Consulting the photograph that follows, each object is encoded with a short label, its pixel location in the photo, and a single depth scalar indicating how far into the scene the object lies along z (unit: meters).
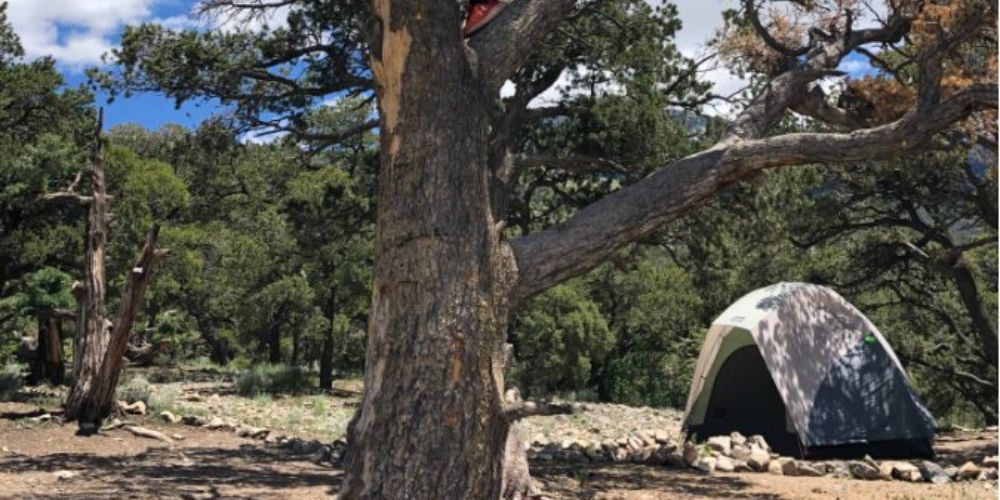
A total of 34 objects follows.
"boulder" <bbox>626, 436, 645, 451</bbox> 11.02
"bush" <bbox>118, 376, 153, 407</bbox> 14.01
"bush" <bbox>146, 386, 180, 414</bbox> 13.53
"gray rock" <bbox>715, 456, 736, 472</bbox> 9.84
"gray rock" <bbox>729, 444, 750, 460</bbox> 10.37
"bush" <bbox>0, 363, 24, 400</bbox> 14.58
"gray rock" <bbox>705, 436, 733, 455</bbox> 10.69
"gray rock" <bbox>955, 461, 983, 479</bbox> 9.41
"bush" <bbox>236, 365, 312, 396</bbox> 18.66
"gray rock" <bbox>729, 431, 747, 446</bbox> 10.98
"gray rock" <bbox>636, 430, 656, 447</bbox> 11.89
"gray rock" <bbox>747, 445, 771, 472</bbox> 9.86
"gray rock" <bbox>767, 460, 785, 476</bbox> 9.70
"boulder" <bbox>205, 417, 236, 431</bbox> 12.41
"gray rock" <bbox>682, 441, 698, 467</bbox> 10.08
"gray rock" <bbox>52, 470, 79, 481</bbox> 7.62
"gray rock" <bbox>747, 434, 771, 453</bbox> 10.74
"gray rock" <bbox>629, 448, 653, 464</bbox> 10.37
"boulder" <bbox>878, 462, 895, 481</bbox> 9.45
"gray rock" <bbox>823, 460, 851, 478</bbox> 9.69
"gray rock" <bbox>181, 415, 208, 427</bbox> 12.63
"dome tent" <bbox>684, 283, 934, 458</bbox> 11.05
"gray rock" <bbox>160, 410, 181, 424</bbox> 12.74
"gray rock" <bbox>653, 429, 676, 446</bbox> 12.24
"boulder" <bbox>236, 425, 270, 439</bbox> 11.72
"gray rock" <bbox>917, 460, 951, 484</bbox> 9.22
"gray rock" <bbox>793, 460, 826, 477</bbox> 9.61
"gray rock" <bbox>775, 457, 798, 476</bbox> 9.64
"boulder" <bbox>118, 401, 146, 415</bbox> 12.88
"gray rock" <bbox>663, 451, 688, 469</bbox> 10.10
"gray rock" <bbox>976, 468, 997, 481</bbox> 9.32
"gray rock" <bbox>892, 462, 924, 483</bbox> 9.30
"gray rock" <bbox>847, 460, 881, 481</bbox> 9.48
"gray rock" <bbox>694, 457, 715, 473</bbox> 9.82
